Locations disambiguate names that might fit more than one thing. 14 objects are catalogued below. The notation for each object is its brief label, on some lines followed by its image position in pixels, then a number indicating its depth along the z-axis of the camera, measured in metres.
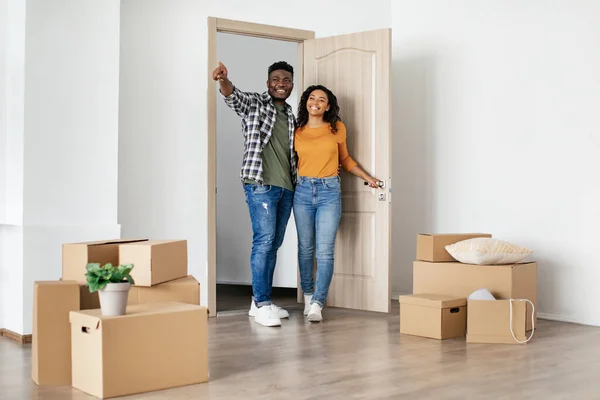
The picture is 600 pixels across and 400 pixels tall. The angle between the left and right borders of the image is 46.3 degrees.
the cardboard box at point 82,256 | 2.88
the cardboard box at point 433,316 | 3.62
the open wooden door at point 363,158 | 4.51
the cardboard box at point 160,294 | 2.84
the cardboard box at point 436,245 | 4.00
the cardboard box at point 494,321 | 3.51
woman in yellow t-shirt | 4.29
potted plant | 2.53
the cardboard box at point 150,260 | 2.87
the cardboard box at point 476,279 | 3.76
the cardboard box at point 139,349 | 2.49
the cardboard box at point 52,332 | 2.69
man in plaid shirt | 4.18
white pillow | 3.79
